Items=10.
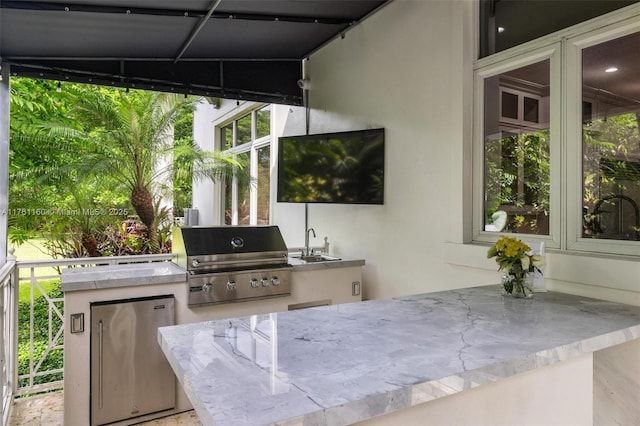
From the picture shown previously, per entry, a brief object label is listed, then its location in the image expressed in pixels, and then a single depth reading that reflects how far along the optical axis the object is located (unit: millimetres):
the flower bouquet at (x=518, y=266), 1915
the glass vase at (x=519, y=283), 1916
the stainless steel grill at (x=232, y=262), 2779
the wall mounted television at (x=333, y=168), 3314
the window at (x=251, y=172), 5898
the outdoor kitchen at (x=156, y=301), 2467
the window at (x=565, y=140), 1978
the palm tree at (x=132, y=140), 5430
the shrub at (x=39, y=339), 4159
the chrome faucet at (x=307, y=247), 3670
